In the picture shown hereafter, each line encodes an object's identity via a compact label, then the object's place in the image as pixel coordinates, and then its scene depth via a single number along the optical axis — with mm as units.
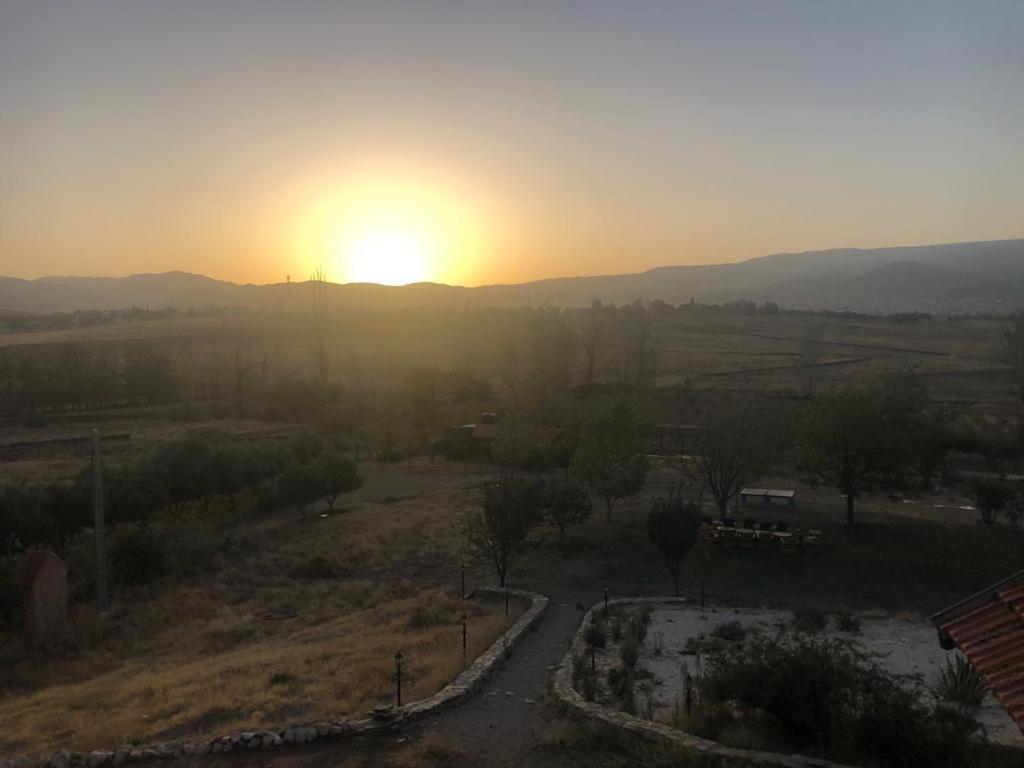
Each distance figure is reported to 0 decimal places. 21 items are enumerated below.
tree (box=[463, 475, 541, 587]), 20562
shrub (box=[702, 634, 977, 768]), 8836
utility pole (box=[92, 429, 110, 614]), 19781
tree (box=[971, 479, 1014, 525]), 26156
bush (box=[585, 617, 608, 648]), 15203
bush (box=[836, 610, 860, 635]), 16438
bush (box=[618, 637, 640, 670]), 13867
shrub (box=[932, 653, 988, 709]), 12031
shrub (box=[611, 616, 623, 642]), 15758
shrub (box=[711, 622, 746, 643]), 15765
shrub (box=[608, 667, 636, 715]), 11581
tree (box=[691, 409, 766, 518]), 26734
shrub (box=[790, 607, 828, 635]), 16203
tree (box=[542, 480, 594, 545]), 24984
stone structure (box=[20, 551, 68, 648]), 17641
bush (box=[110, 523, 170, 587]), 22656
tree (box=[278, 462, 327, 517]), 32688
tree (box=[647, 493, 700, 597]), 19500
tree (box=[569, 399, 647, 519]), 27906
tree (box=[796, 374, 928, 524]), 26188
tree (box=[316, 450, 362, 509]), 33281
